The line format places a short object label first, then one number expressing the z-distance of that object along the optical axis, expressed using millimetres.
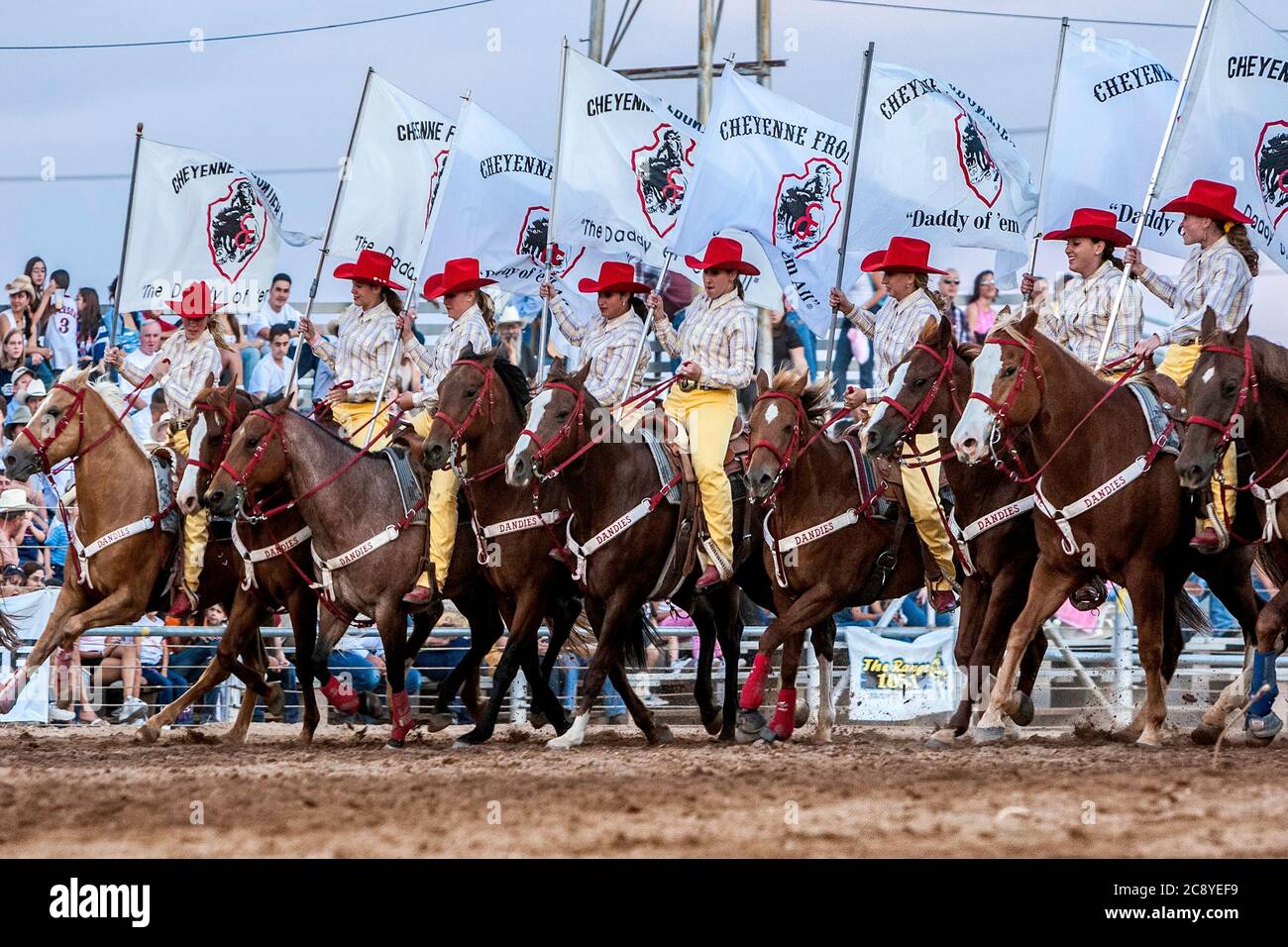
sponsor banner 15148
